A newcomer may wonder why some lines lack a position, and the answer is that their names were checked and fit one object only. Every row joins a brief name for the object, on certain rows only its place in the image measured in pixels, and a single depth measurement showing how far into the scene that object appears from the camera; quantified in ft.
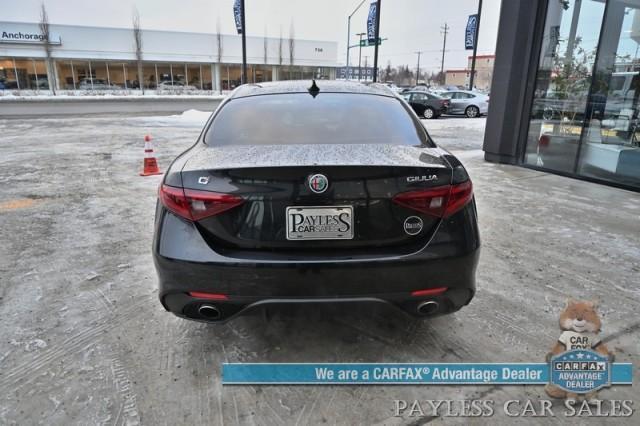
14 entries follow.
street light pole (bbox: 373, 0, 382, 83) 61.05
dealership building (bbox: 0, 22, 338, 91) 118.73
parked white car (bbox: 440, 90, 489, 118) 71.46
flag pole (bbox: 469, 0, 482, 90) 88.92
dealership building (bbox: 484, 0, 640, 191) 23.11
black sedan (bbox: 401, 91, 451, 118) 67.41
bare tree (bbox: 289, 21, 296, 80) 144.87
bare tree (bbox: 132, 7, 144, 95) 124.16
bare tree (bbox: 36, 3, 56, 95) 114.93
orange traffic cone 24.34
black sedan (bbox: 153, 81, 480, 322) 6.66
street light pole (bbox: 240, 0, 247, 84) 54.56
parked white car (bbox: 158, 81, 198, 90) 131.03
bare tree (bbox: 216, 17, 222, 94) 134.58
